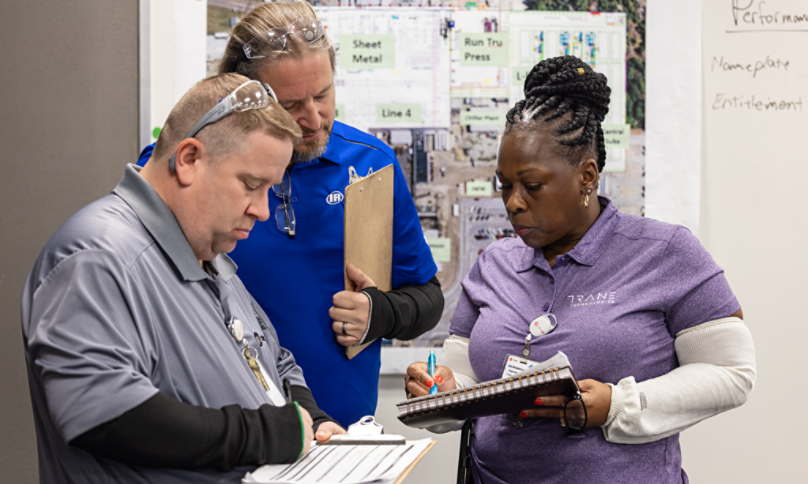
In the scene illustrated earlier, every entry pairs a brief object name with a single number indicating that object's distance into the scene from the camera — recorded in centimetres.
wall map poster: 240
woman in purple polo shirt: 124
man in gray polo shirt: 85
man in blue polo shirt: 144
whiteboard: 240
